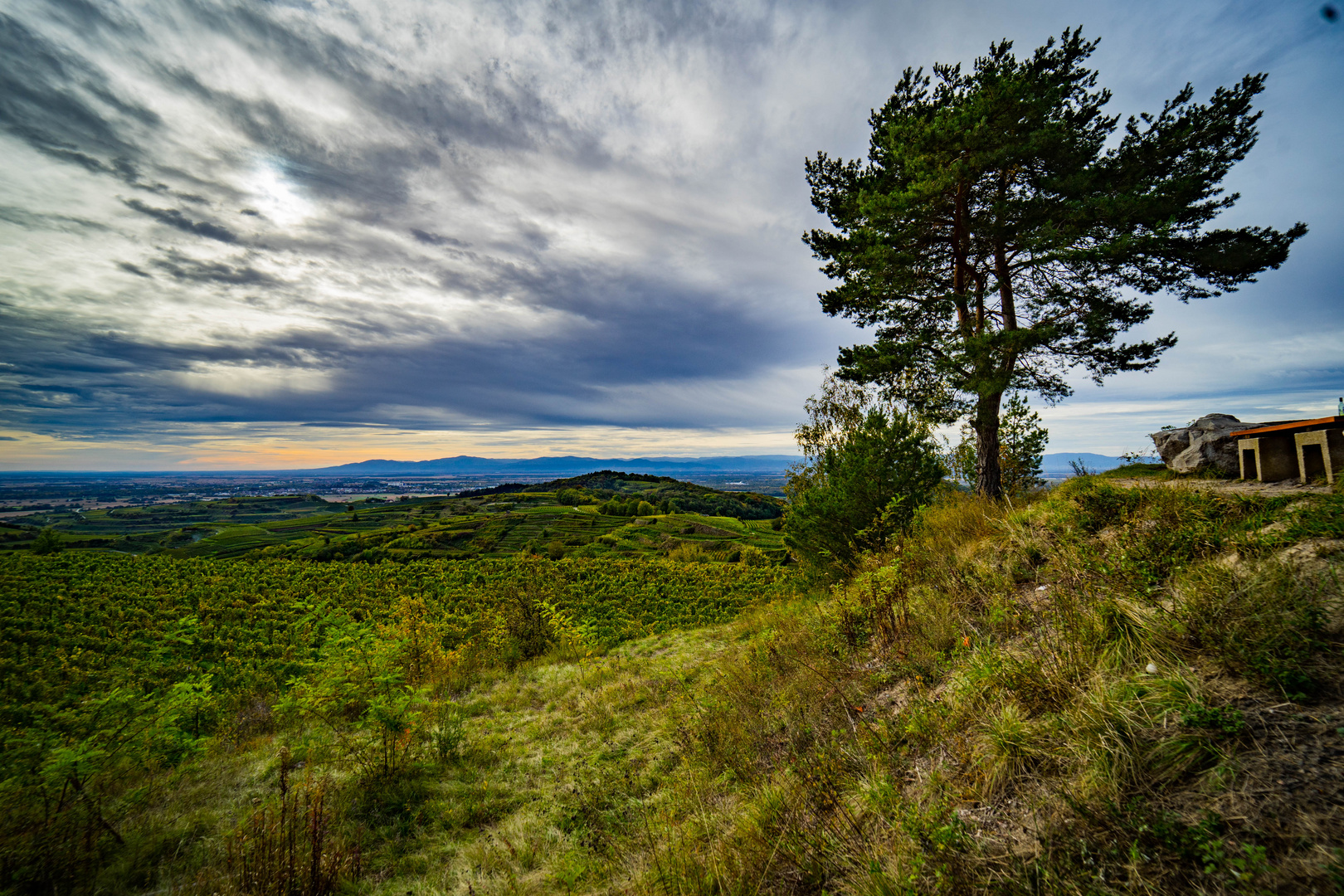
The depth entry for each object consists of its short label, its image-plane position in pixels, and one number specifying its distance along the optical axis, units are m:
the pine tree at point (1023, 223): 9.45
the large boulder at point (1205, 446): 9.09
